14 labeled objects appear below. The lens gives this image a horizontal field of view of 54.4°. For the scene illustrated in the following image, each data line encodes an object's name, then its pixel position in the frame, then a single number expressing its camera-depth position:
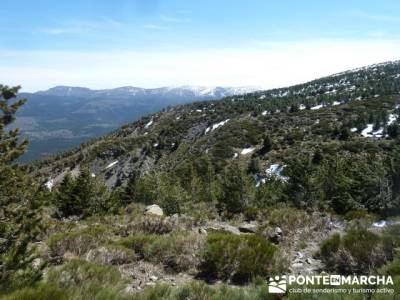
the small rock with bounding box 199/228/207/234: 10.02
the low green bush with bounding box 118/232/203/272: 7.99
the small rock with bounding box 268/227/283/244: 9.87
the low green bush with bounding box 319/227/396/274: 6.98
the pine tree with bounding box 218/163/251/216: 27.97
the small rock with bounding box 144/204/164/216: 18.95
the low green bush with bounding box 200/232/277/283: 7.31
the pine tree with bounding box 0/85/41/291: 6.38
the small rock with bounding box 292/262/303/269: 7.76
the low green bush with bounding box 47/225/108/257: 8.42
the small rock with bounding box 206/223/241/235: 10.89
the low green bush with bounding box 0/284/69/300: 4.98
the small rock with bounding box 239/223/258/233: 11.15
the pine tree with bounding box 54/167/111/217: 23.88
